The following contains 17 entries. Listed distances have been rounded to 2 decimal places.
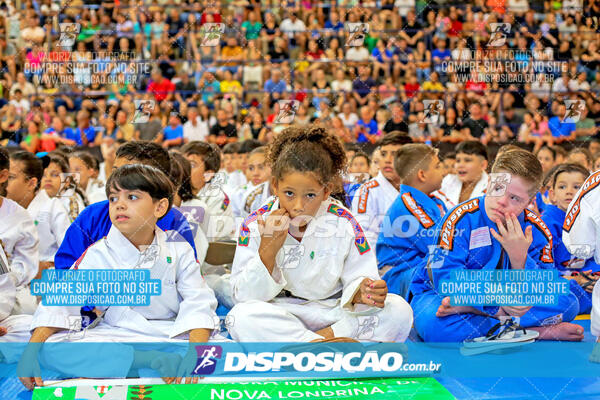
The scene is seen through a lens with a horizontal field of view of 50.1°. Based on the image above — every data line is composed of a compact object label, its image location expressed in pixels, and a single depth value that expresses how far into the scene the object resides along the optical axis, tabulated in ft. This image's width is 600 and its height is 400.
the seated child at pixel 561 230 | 9.14
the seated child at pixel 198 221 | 8.64
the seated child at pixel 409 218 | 9.19
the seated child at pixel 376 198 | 10.91
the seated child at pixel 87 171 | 13.52
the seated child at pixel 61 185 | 11.49
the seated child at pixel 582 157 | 14.03
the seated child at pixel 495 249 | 7.43
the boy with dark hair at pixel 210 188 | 11.03
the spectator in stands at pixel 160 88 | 21.70
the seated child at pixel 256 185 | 11.78
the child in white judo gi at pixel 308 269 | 6.68
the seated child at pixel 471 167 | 12.78
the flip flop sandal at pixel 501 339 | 7.32
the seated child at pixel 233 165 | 16.29
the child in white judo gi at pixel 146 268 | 6.40
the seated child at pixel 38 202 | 9.39
